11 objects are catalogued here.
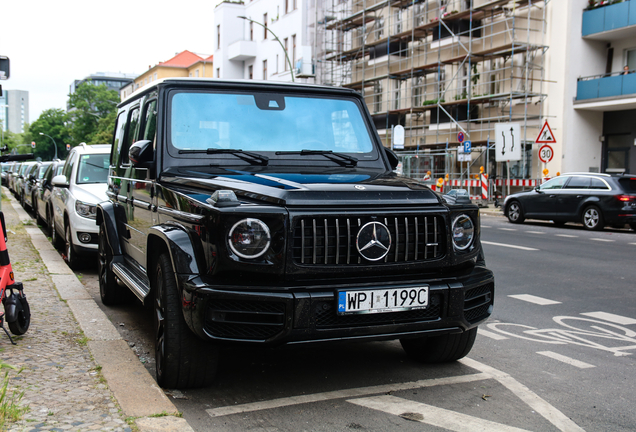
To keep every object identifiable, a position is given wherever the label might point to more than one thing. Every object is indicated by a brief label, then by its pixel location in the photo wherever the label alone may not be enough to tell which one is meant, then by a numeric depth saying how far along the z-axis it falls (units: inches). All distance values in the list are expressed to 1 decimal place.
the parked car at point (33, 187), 767.1
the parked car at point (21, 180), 1029.8
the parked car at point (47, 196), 485.7
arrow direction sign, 930.1
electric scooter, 186.4
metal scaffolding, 1102.4
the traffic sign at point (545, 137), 863.7
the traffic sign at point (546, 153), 882.8
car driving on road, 677.9
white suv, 349.1
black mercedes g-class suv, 140.4
